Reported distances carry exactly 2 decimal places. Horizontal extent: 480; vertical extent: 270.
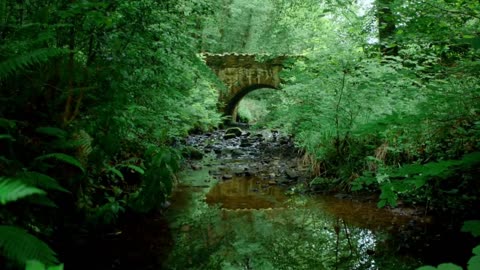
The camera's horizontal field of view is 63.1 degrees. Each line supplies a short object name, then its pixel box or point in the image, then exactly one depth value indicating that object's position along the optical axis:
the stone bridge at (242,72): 16.25
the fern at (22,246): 1.67
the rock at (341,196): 5.80
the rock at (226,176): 7.42
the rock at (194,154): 9.50
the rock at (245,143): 11.87
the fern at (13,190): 1.06
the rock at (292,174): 7.19
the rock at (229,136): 13.71
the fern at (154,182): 4.20
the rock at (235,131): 14.26
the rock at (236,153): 10.29
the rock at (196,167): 8.31
